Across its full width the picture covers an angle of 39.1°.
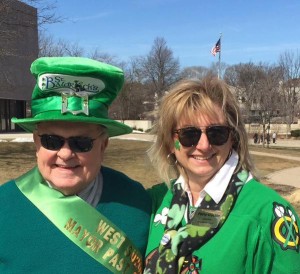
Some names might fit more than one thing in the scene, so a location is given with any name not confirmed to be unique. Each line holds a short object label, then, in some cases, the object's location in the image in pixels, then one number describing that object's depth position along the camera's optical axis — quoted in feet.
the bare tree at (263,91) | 96.26
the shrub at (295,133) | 135.13
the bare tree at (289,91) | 128.36
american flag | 94.82
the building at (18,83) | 90.90
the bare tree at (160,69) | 182.50
